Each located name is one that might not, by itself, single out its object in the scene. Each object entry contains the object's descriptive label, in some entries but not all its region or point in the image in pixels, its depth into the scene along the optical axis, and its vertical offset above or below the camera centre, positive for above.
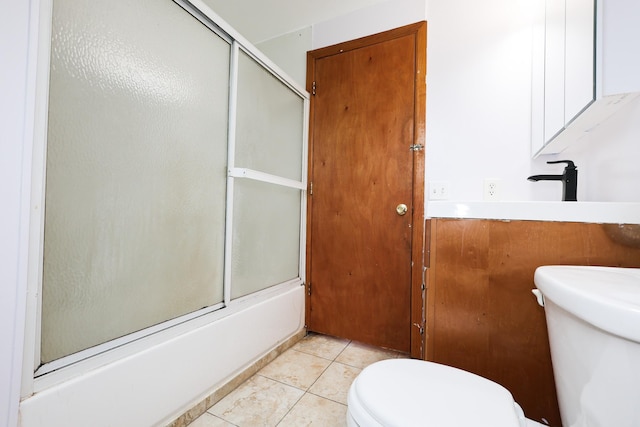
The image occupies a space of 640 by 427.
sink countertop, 0.82 +0.04
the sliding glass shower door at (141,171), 0.72 +0.14
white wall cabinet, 0.62 +0.44
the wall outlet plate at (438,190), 1.48 +0.16
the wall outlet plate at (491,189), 1.37 +0.16
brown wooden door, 1.57 +0.18
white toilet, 0.40 -0.29
